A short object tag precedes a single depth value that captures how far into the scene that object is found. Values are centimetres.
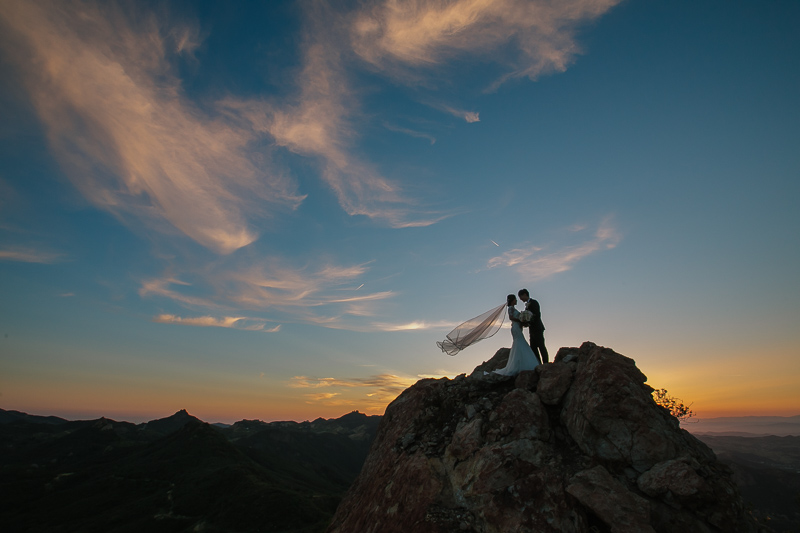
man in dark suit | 1616
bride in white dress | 1552
